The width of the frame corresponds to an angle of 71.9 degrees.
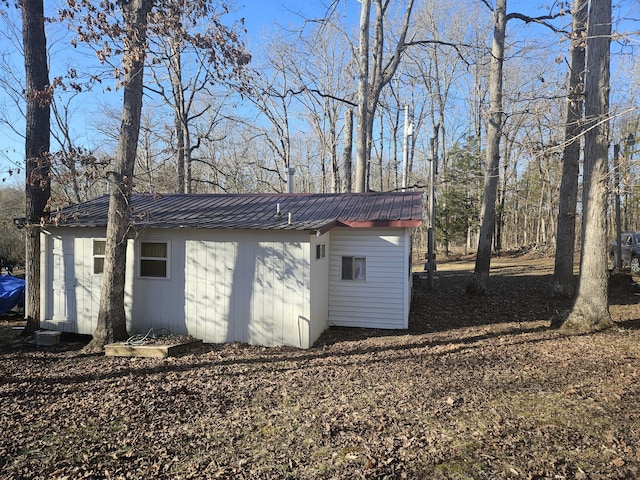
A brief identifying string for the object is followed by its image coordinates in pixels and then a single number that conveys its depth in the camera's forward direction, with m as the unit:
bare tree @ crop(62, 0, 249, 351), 7.25
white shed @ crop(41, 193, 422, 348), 7.98
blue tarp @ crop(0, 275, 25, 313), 10.85
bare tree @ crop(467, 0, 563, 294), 12.48
